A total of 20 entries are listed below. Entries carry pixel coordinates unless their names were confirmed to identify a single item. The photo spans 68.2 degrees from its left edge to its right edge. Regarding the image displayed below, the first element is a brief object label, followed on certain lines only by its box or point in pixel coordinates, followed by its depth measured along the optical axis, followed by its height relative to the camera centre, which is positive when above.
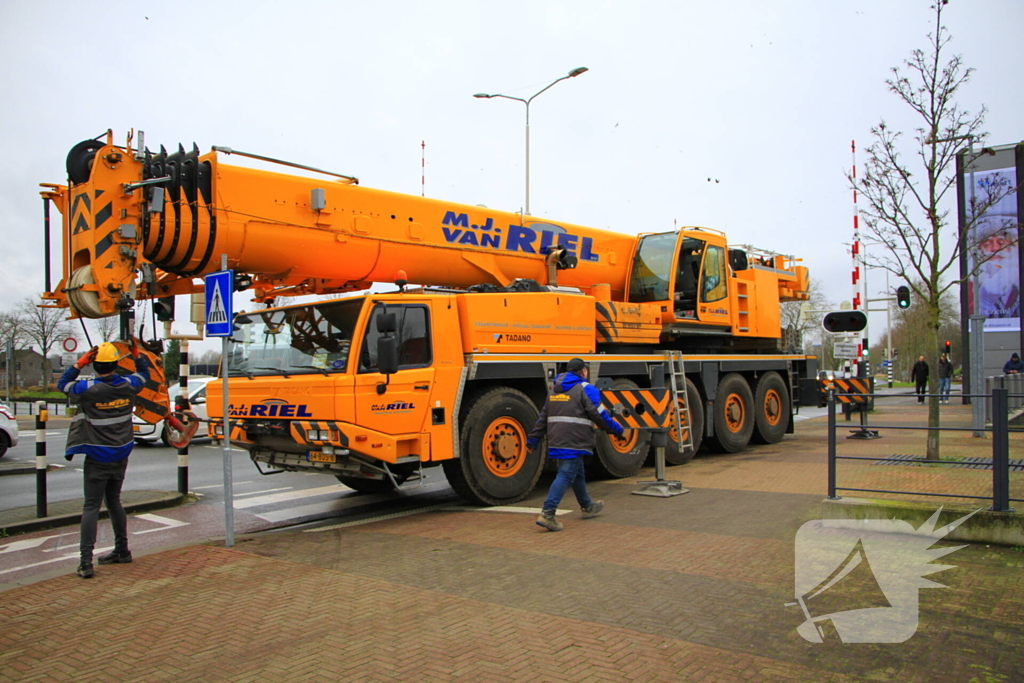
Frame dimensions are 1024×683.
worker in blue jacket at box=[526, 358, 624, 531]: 7.72 -0.67
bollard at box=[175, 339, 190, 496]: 9.87 -0.51
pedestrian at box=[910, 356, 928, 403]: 27.03 -0.74
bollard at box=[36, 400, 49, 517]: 8.38 -1.17
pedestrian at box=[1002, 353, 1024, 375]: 20.34 -0.29
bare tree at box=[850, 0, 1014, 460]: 10.06 +2.31
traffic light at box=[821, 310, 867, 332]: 15.30 +0.71
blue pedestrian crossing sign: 7.00 +0.53
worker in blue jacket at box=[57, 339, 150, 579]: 6.42 -0.63
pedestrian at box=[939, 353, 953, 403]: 26.98 -0.62
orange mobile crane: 7.40 +0.58
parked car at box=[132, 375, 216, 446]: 16.05 -1.47
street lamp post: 17.34 +6.57
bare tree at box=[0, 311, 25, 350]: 47.56 +2.00
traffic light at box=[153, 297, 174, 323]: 8.31 +0.56
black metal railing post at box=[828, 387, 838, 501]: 7.01 -0.85
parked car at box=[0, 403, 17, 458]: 14.35 -1.36
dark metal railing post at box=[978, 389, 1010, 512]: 6.27 -0.86
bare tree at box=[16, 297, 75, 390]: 43.42 +1.90
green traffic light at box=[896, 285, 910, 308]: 12.66 +0.99
